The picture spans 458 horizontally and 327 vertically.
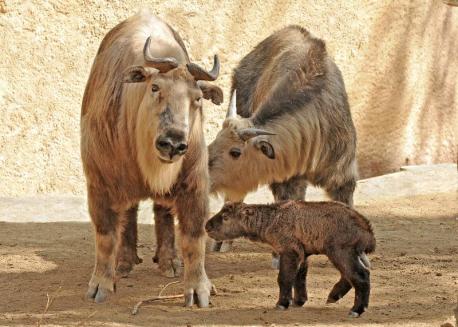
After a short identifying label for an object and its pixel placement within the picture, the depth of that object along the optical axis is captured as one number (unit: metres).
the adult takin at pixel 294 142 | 16.41
